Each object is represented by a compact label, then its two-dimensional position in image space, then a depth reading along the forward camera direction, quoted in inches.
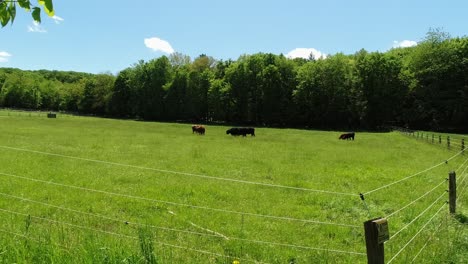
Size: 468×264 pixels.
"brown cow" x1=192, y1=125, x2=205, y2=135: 1907.5
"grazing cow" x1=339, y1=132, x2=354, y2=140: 1767.2
